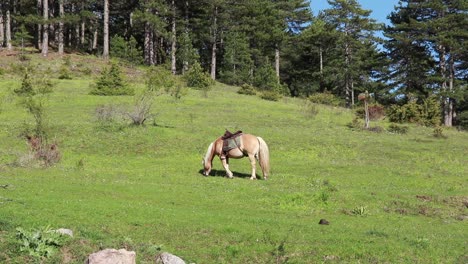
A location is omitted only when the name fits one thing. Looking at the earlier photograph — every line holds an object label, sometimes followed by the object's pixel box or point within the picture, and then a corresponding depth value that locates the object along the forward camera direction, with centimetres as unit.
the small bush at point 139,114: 3161
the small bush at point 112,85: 4459
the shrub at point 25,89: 4106
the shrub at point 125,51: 6750
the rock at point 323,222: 1400
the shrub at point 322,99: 5712
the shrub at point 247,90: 5669
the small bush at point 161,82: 4722
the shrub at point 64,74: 5288
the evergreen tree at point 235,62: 6788
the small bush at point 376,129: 3903
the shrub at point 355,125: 3975
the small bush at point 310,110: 4344
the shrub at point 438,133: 3841
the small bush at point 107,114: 3245
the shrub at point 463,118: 6278
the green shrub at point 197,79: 5434
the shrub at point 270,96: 5317
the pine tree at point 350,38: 7281
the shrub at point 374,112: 4746
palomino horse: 2177
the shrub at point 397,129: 3973
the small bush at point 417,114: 4691
